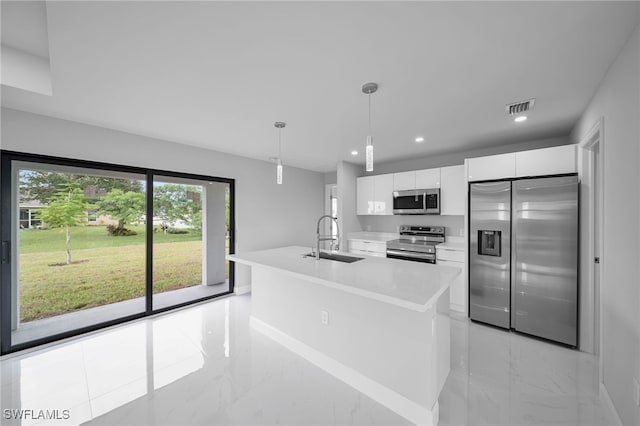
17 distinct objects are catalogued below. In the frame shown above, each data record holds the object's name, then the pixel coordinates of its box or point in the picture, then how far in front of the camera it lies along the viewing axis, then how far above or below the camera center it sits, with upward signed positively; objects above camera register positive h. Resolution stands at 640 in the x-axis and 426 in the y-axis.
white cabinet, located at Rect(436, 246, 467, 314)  3.37 -0.95
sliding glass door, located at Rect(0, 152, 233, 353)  2.60 -0.41
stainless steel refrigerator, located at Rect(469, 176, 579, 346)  2.57 -0.48
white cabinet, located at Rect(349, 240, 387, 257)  4.33 -0.63
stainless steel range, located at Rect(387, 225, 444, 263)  3.75 -0.50
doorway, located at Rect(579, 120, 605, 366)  2.39 -0.32
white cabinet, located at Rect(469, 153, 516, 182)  2.99 +0.60
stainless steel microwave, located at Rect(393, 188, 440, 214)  3.96 +0.20
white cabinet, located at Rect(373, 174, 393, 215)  4.55 +0.36
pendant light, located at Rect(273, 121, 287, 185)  2.78 +0.58
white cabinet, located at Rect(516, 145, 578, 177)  2.64 +0.60
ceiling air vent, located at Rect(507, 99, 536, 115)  2.24 +1.01
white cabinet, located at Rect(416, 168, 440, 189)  3.99 +0.58
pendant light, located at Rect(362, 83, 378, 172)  1.94 +1.01
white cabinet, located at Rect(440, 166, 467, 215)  3.76 +0.36
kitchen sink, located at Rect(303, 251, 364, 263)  2.56 -0.48
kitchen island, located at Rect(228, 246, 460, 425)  1.66 -0.92
